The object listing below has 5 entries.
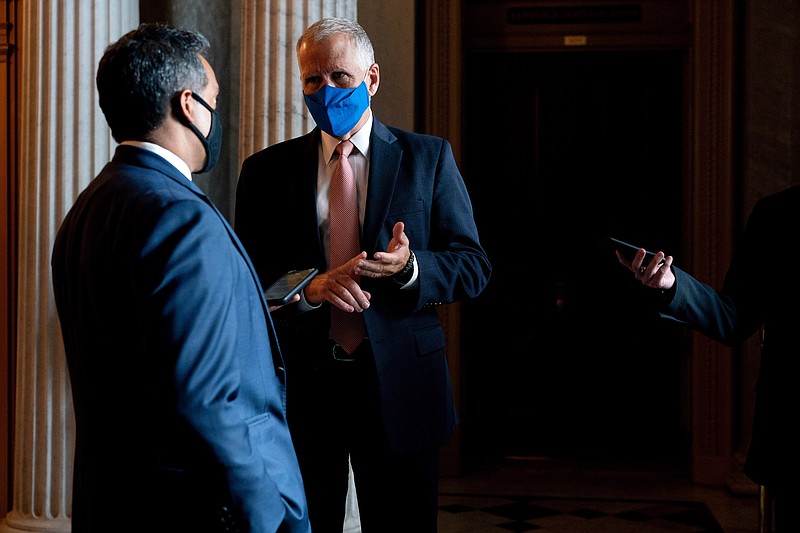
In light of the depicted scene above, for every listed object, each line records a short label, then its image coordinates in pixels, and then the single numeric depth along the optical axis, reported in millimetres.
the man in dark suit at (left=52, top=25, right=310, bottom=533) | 1564
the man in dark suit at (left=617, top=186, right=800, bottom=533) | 2291
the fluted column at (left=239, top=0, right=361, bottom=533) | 3707
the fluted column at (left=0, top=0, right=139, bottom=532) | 3707
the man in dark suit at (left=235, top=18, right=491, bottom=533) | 2488
